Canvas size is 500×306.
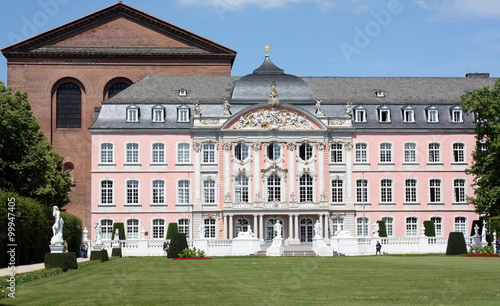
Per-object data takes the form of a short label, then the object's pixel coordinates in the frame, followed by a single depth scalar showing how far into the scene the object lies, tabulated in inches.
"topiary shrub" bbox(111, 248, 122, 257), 2328.0
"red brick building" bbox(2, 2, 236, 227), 3080.7
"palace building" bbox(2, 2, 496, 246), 2815.0
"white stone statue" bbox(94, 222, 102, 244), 2348.2
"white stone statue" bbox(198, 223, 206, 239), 2397.4
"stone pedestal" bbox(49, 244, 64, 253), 1557.6
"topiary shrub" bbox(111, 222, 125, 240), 2699.3
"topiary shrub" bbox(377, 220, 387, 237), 2723.9
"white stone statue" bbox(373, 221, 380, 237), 2442.2
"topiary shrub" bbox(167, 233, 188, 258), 2105.1
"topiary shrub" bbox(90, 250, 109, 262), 1957.2
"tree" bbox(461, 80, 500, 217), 2372.0
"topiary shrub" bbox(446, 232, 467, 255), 2137.1
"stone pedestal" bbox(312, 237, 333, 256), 2362.2
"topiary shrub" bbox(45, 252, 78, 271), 1461.6
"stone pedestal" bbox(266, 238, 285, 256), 2325.3
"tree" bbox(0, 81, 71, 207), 2111.2
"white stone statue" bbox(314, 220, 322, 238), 2488.9
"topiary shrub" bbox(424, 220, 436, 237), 2674.7
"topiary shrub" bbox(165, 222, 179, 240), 2659.9
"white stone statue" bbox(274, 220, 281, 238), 2439.3
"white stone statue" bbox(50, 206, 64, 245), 1569.9
